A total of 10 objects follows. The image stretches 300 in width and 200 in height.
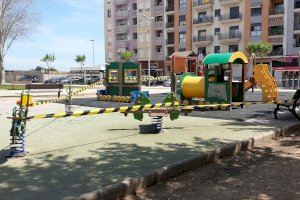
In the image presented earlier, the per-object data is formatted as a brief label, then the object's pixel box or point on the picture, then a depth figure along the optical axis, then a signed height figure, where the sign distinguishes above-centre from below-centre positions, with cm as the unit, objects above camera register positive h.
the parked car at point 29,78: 6263 +185
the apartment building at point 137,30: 5199 +1035
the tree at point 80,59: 7281 +671
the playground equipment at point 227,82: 1014 +12
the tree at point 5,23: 3731 +812
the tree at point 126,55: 5258 +553
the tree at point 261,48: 3786 +476
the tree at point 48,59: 8396 +781
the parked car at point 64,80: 5222 +114
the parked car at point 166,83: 3522 +33
